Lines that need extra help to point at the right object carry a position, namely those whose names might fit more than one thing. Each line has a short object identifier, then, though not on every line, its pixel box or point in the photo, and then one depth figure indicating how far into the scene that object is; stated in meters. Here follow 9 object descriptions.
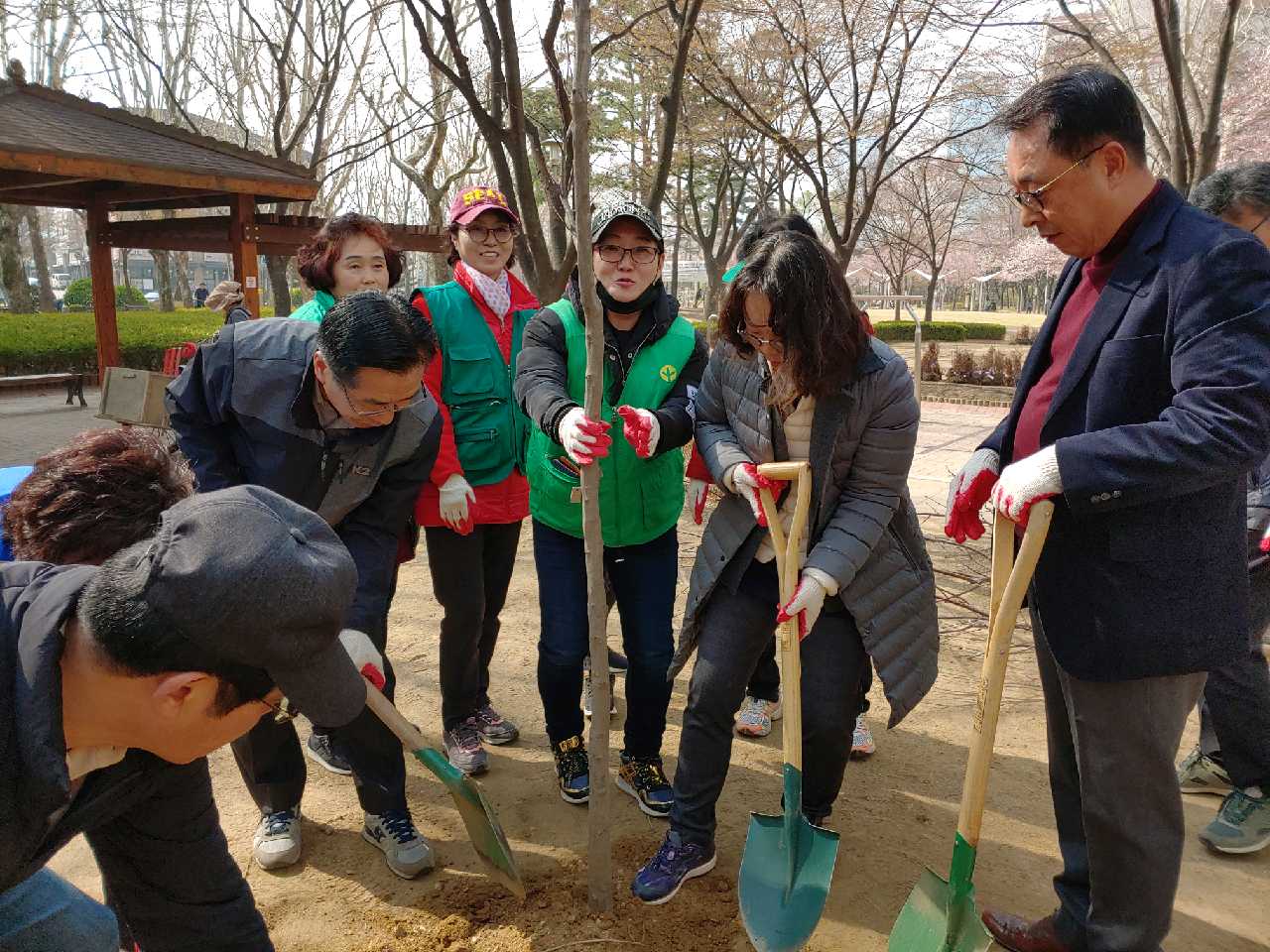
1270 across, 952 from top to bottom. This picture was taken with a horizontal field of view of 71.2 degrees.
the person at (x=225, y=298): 5.23
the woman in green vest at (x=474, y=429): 2.83
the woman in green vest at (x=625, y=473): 2.51
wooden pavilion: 6.38
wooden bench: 12.13
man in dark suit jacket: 1.55
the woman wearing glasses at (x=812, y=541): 2.09
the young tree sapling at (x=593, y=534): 1.78
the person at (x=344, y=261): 2.85
